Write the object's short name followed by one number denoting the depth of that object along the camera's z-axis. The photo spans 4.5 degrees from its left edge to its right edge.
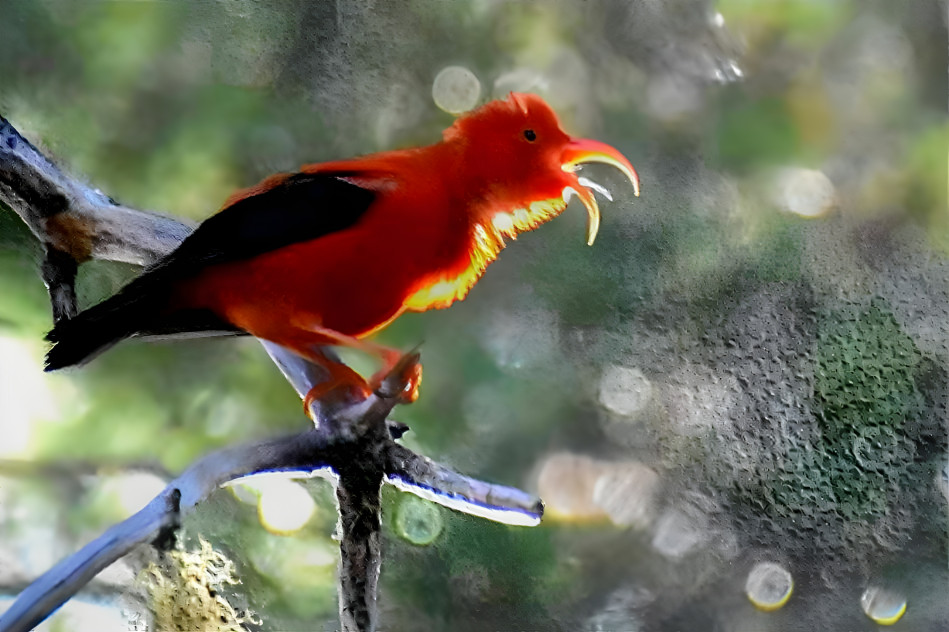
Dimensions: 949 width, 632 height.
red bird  2.78
